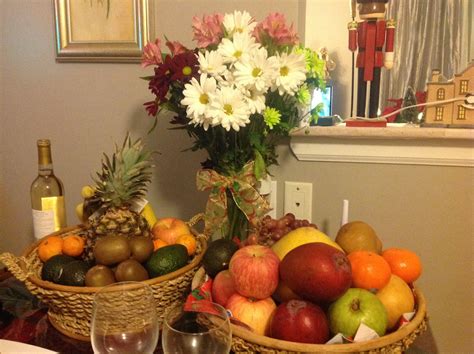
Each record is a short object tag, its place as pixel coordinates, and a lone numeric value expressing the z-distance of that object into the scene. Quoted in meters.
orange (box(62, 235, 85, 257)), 0.97
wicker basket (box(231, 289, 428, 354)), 0.65
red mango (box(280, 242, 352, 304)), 0.71
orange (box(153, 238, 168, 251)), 0.98
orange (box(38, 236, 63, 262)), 0.97
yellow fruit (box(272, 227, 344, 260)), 0.85
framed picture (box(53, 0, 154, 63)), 1.29
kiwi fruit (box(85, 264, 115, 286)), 0.84
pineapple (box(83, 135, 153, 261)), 1.00
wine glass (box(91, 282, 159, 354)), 0.70
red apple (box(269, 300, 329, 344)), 0.68
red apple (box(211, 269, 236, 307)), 0.80
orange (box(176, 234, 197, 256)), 0.99
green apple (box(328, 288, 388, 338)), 0.70
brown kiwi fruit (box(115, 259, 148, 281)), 0.86
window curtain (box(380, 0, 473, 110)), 1.26
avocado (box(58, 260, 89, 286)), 0.85
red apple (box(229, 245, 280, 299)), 0.75
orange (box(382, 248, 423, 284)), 0.84
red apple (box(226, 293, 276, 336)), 0.73
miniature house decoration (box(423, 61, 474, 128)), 1.06
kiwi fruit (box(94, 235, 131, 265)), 0.89
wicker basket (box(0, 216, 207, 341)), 0.82
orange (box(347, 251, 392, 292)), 0.76
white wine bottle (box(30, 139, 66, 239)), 1.18
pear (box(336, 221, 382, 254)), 0.89
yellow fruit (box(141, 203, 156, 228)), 1.14
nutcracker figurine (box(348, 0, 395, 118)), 1.10
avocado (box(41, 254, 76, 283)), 0.86
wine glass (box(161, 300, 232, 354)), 0.65
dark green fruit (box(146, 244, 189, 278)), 0.89
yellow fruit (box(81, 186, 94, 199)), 1.11
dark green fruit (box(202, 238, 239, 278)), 0.85
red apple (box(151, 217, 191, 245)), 1.04
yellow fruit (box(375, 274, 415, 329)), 0.76
